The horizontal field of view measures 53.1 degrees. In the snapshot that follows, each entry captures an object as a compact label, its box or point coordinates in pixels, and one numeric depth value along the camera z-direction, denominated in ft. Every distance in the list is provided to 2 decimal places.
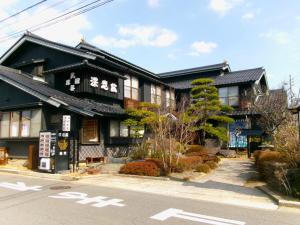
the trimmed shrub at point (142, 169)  45.27
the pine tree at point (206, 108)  76.74
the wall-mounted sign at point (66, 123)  51.96
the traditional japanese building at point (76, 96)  60.18
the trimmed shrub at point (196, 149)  67.16
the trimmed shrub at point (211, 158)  59.36
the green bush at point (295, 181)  29.81
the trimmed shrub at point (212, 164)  53.89
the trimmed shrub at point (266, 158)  41.66
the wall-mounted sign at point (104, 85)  67.51
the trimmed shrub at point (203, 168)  49.34
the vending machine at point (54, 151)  47.67
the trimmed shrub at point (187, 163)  47.70
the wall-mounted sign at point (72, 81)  67.46
